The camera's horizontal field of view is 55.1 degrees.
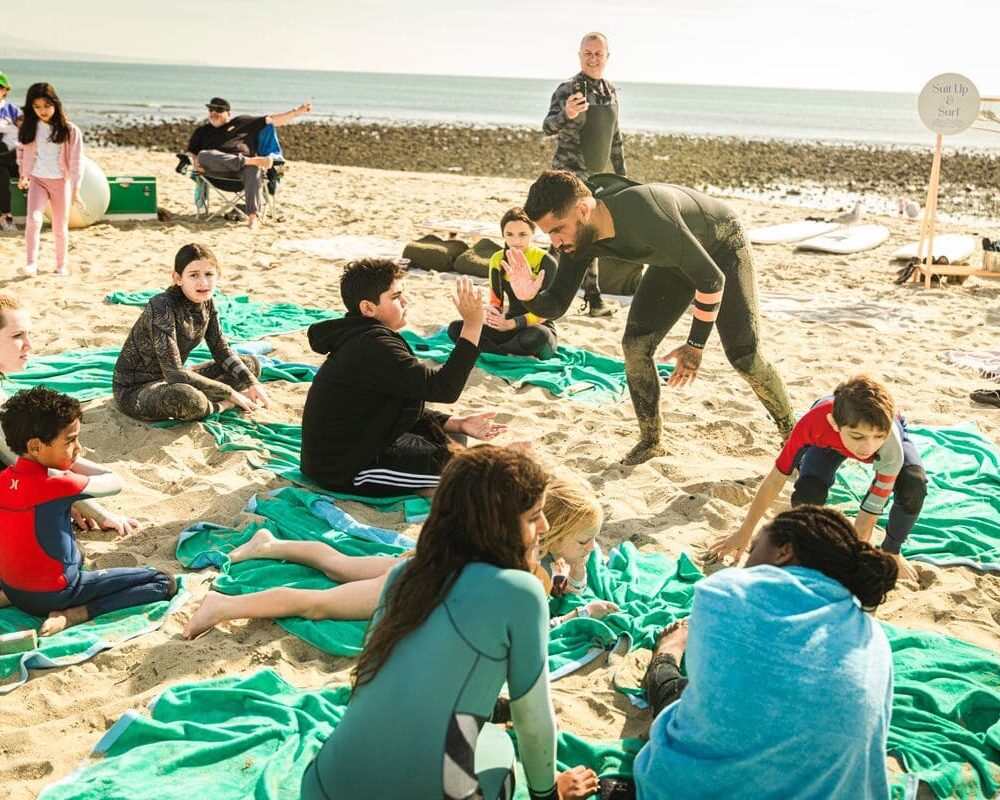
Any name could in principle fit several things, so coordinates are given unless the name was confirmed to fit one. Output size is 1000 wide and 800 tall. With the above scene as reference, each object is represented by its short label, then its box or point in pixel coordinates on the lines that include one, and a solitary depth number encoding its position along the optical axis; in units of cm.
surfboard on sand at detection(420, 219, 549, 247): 1095
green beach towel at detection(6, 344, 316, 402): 573
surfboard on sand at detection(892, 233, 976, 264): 1030
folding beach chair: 1127
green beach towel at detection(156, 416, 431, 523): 459
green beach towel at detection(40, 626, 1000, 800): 271
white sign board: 956
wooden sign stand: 961
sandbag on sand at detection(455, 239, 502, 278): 915
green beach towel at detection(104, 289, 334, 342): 707
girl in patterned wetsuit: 516
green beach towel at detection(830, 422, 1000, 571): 430
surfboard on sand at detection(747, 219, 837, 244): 1172
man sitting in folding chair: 1105
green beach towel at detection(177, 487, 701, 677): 350
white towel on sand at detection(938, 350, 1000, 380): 679
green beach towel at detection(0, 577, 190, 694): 316
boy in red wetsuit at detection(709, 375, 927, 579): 368
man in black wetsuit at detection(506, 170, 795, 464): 463
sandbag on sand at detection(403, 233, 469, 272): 937
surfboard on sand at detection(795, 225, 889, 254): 1124
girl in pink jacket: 827
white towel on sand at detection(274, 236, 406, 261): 980
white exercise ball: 1025
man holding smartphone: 804
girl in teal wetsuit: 212
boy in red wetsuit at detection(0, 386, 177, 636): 327
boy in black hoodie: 430
